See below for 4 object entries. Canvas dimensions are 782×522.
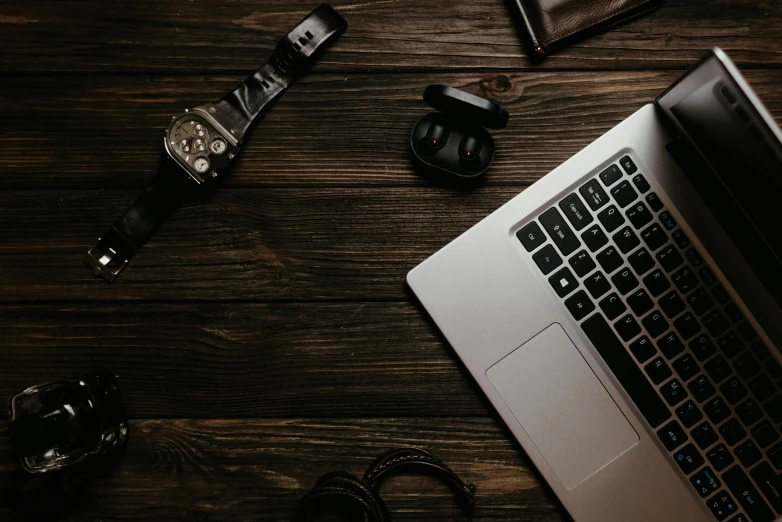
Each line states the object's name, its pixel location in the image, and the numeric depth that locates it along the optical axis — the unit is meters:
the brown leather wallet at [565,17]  0.76
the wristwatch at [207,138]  0.75
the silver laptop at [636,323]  0.68
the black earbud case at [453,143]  0.74
